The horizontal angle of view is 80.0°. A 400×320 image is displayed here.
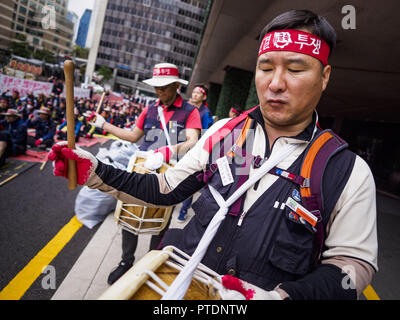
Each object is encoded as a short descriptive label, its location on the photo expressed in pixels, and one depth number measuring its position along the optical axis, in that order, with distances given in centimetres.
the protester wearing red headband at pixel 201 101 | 496
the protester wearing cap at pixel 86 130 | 1046
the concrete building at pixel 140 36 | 5906
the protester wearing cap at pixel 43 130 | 796
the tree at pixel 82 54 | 5491
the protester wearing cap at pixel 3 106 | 778
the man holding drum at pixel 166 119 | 277
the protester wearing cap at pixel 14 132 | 589
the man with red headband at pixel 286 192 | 97
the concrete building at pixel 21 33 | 3975
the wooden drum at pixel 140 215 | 231
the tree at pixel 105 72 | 5558
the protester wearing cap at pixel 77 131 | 921
